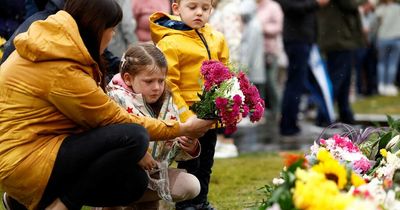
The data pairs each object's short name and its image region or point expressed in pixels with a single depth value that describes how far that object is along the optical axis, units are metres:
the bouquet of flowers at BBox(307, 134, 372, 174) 11.00
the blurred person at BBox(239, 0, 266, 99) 24.89
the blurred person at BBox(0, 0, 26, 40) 16.09
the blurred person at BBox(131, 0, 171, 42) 17.89
